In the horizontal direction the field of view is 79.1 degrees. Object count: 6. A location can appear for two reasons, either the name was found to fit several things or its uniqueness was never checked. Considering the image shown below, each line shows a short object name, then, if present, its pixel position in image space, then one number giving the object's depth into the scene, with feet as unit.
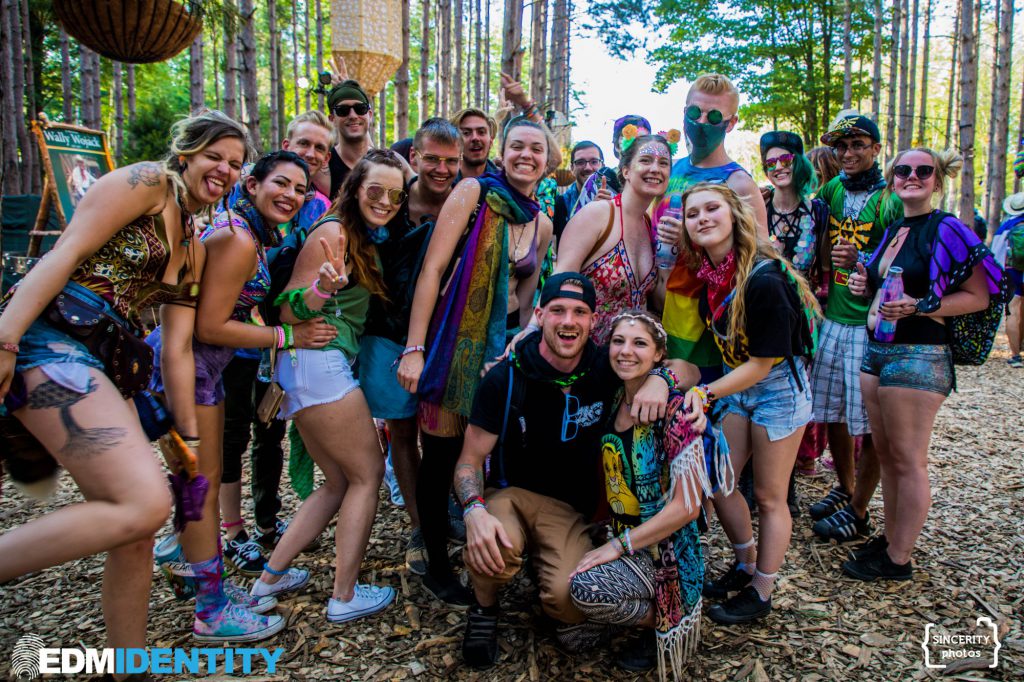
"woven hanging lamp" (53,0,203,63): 16.83
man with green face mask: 10.55
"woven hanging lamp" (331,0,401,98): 32.65
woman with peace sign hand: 9.42
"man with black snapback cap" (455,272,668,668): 8.84
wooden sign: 23.21
